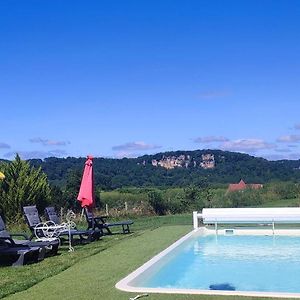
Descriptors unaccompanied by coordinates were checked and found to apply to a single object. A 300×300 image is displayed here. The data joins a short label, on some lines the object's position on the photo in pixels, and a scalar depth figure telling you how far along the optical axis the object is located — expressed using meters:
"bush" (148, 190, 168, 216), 21.54
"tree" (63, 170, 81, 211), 21.80
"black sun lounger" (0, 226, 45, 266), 8.79
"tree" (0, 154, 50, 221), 17.44
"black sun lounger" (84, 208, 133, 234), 12.70
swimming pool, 7.41
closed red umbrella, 12.76
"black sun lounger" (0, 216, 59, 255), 9.23
